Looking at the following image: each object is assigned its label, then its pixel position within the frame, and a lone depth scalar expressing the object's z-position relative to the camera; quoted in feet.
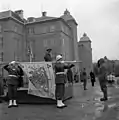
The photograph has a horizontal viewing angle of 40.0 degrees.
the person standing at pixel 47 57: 25.95
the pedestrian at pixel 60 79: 22.20
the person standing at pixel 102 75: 24.35
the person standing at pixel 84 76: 45.06
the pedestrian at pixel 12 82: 24.17
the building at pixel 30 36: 118.42
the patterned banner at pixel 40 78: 24.13
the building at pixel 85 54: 213.25
